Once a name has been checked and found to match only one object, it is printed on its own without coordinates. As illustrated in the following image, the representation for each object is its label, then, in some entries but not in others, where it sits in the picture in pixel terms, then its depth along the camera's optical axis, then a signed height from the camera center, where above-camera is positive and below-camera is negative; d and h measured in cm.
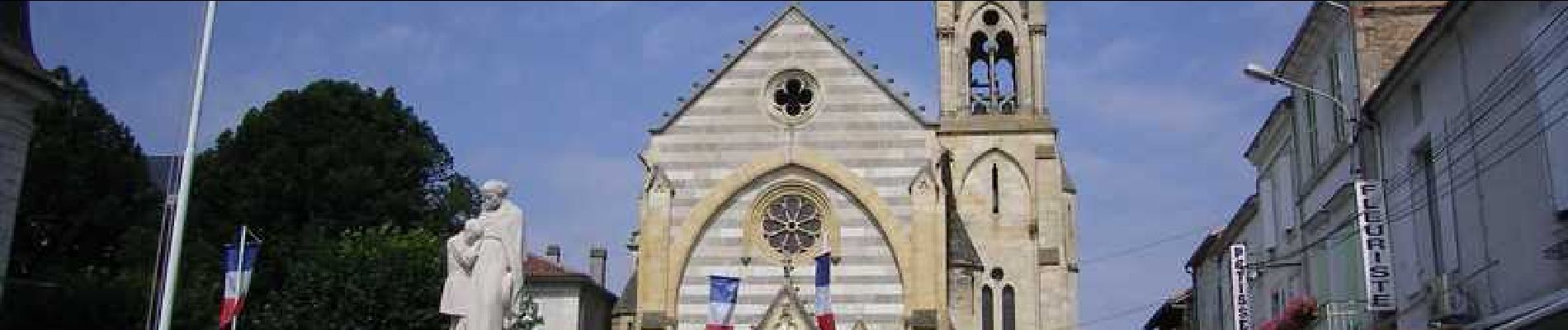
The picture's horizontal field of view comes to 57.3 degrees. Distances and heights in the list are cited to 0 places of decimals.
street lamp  2262 +428
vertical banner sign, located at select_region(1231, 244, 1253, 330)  3491 +125
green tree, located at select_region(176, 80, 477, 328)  4172 +465
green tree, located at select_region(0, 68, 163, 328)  4084 +383
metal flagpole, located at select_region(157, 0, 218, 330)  1956 +169
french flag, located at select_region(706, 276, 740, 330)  3609 +101
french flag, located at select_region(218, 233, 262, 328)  3114 +122
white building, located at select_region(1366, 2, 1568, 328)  1752 +254
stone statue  1438 +70
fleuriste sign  2291 +161
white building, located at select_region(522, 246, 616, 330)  5112 +155
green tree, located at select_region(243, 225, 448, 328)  3800 +122
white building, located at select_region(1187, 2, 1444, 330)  2480 +355
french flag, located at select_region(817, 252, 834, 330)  3562 +108
